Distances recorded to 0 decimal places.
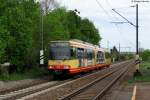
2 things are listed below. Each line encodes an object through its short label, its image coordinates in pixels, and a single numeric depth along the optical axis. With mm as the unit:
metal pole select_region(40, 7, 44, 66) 30926
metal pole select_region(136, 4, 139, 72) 32004
